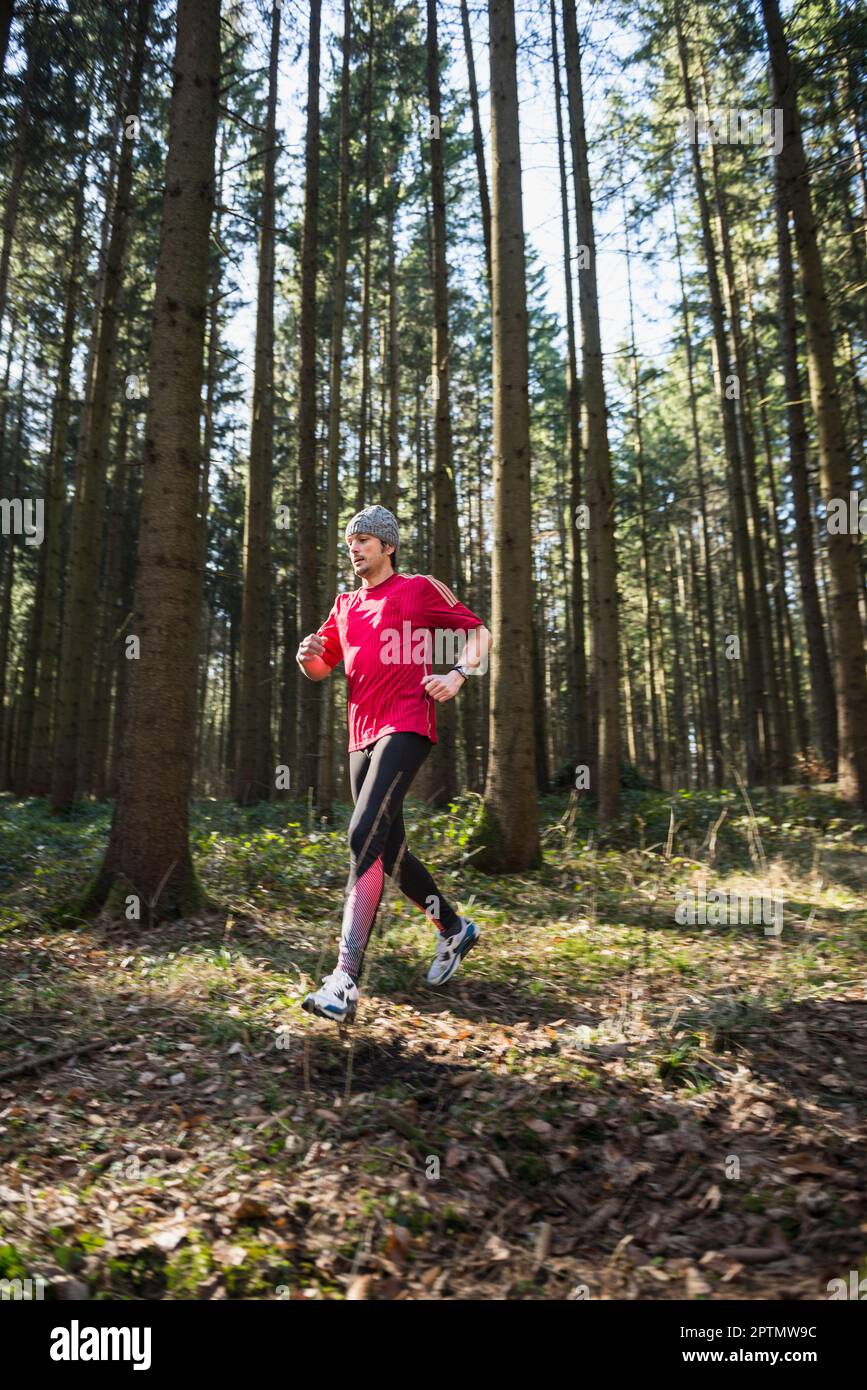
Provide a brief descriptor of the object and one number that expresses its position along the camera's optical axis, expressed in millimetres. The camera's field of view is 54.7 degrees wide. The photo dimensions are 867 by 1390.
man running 4324
